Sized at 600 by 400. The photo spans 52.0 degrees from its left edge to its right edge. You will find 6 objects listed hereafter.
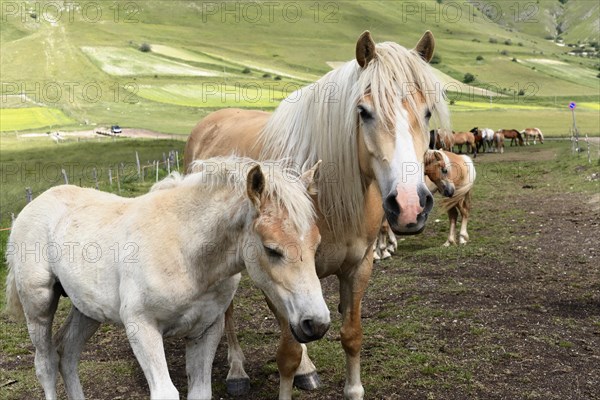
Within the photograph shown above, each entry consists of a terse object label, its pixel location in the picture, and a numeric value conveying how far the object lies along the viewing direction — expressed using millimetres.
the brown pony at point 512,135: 39562
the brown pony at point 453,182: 12531
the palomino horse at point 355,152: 4074
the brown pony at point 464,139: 34188
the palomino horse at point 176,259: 3779
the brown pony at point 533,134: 40188
